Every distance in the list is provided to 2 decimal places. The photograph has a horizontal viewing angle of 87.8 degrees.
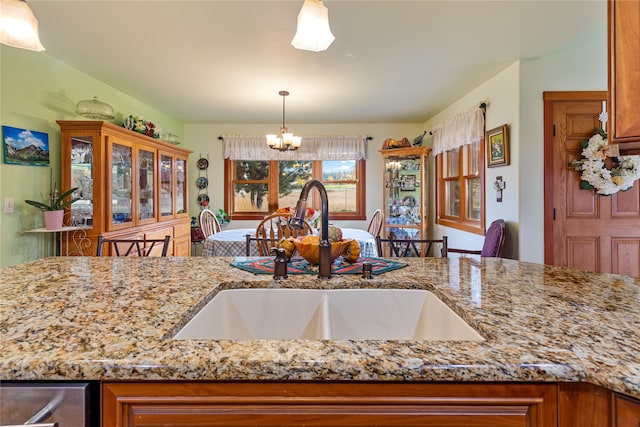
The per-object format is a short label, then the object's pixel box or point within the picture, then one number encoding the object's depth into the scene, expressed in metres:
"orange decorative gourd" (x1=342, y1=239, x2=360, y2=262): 1.32
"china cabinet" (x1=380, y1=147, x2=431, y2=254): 4.64
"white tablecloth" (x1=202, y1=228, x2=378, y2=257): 3.18
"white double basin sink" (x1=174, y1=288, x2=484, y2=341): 1.09
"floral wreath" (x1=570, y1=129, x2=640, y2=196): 2.64
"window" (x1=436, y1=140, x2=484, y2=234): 3.63
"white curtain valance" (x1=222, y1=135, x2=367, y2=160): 5.19
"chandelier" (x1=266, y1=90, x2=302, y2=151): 3.93
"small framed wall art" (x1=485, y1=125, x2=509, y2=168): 3.01
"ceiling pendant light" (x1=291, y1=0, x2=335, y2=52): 1.46
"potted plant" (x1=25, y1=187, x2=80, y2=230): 2.54
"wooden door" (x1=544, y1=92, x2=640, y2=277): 2.85
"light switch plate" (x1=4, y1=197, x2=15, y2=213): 2.42
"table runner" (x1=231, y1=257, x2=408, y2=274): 1.24
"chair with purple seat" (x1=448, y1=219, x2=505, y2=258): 2.85
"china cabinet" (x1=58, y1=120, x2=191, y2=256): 2.81
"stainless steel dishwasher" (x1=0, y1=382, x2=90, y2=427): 0.56
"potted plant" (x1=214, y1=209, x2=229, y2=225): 5.18
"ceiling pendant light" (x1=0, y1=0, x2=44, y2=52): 1.29
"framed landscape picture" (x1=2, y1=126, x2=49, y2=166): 2.42
